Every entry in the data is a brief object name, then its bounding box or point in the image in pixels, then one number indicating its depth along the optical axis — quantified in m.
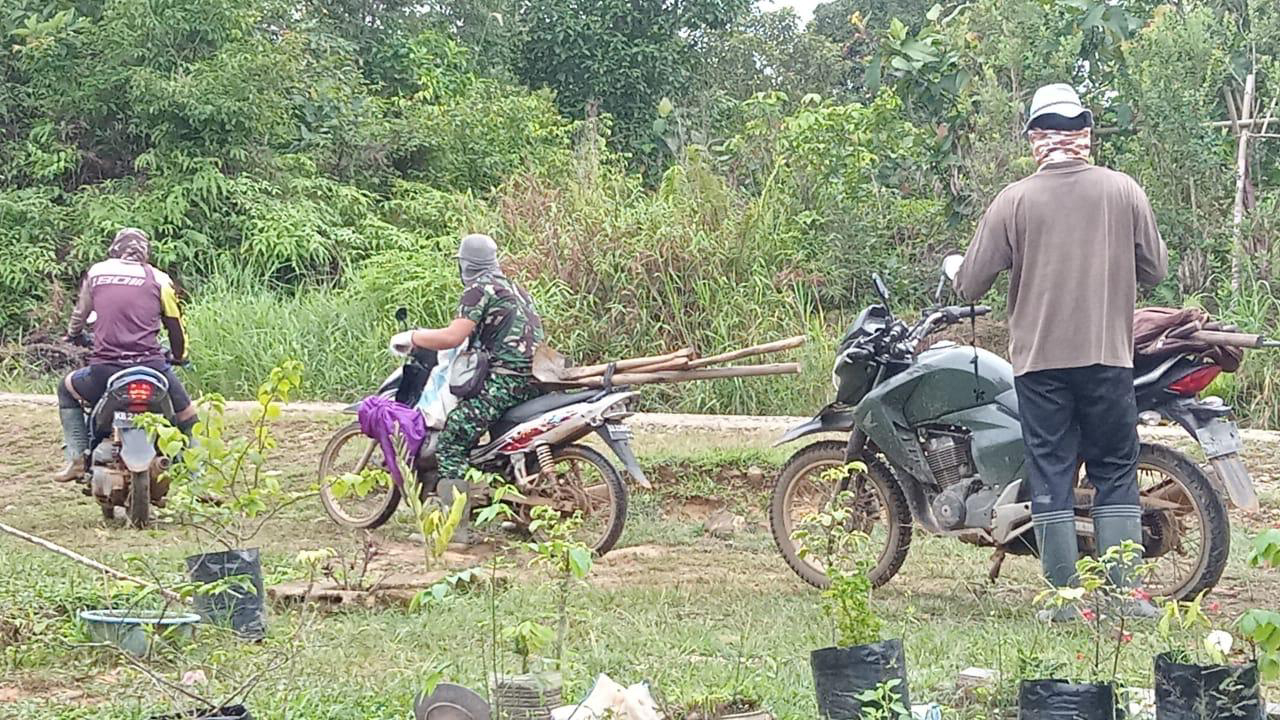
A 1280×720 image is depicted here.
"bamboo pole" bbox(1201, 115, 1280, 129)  11.66
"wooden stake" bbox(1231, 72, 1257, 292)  11.12
